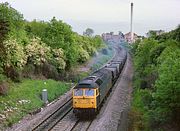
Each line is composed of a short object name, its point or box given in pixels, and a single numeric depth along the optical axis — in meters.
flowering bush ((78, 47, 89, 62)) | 70.19
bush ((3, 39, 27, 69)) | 37.15
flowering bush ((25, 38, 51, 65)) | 44.84
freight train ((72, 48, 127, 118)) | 27.45
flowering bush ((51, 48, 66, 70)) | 50.38
